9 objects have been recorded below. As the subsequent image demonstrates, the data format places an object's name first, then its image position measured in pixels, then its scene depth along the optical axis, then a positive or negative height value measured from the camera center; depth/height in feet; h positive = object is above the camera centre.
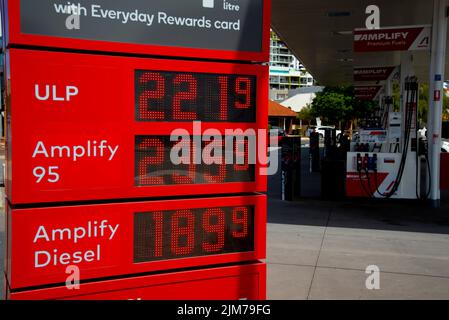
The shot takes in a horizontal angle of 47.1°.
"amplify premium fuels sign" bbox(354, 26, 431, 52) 37.86 +6.49
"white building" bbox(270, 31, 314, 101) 521.65 +51.66
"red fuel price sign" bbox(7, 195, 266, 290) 10.63 -2.55
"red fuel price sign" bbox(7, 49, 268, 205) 10.41 -0.01
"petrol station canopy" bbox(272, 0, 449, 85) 44.70 +10.34
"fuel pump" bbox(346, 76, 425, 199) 39.19 -3.23
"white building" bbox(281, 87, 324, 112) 304.30 +15.63
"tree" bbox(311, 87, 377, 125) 183.42 +7.39
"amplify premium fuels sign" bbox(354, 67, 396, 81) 66.84 +6.96
